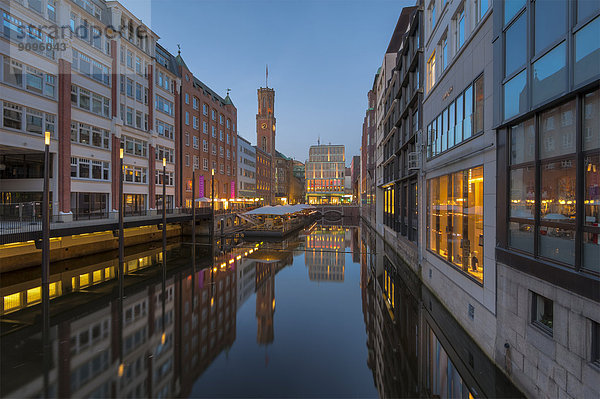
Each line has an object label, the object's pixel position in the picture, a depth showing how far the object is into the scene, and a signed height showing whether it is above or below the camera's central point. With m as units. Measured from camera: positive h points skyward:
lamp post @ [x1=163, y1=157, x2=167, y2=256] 25.19 -2.53
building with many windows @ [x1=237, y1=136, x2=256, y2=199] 63.47 +6.91
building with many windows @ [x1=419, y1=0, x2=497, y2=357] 9.55 +1.40
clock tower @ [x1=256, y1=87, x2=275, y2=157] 99.69 +27.47
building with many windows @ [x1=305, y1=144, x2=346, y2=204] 128.62 +11.03
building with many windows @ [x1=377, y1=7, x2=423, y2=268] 20.70 +5.89
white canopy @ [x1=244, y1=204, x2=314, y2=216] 38.69 -1.64
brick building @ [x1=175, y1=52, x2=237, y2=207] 40.72 +9.95
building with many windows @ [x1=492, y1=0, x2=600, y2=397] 5.49 +0.17
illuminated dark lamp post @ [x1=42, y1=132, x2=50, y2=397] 13.44 -2.27
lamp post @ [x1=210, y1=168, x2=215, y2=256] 36.64 -4.28
